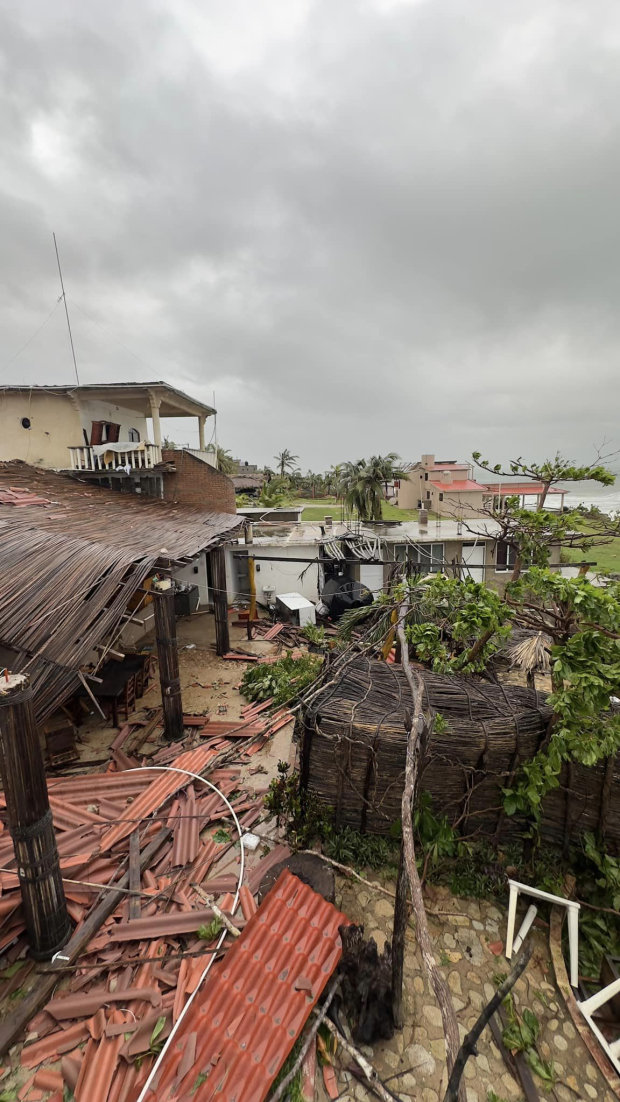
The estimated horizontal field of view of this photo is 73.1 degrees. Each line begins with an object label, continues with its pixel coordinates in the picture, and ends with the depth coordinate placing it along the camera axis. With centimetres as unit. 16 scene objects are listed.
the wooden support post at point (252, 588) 1733
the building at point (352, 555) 1848
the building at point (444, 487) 3026
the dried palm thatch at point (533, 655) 842
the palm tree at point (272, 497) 3531
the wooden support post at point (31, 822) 396
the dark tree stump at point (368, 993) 421
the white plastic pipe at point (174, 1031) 349
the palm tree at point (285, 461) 7675
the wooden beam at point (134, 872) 511
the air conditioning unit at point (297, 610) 1686
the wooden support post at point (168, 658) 841
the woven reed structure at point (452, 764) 586
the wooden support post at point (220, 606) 1332
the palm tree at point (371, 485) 3241
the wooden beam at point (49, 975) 400
